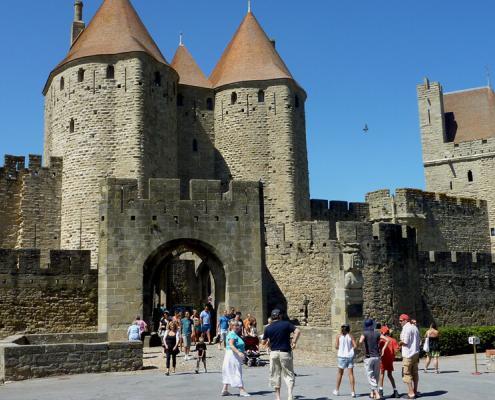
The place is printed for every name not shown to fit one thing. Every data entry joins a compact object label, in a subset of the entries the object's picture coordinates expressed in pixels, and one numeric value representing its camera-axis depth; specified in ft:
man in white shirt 40.97
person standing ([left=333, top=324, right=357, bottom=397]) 42.36
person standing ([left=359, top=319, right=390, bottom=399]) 41.11
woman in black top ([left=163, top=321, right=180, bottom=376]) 49.08
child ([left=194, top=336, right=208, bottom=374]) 49.77
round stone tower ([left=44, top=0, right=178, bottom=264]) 96.27
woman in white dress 40.06
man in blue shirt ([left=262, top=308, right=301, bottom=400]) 37.88
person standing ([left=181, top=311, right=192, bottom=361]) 58.49
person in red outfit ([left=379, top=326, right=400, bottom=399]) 42.19
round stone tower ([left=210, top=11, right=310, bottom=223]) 109.50
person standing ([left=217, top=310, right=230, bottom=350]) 61.46
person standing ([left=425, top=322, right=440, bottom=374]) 55.77
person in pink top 63.26
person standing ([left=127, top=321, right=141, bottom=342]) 58.34
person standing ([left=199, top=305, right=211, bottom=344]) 67.36
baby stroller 54.39
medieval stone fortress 69.92
